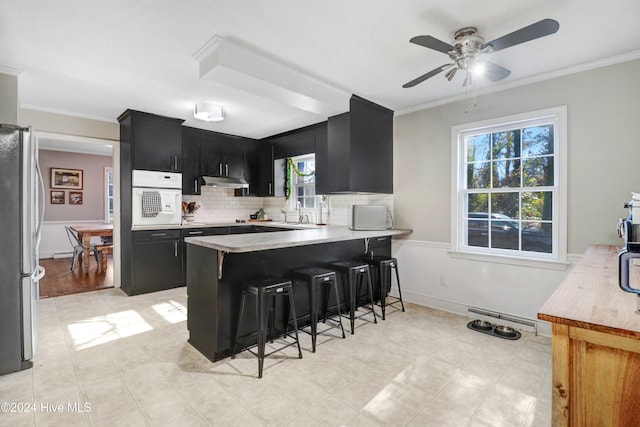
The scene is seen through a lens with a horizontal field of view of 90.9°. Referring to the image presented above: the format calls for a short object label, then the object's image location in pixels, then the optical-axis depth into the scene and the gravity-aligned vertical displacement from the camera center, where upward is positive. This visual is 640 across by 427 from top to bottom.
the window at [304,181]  5.38 +0.55
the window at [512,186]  3.03 +0.26
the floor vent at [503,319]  3.10 -1.12
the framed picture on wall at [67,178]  7.15 +0.80
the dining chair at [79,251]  5.81 -0.71
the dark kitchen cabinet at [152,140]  4.23 +1.02
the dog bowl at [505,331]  2.99 -1.16
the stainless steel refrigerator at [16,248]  2.24 -0.25
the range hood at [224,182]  5.22 +0.52
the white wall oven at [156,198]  4.27 +0.20
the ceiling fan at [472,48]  1.82 +1.07
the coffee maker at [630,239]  1.08 -0.15
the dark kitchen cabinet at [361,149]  3.85 +0.80
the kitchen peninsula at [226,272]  2.48 -0.51
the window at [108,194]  7.80 +0.46
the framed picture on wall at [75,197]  7.40 +0.36
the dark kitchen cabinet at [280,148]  4.90 +1.09
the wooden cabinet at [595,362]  0.99 -0.50
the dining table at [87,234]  5.51 -0.37
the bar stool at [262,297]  2.31 -0.67
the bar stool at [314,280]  2.68 -0.62
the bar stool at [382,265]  3.51 -0.62
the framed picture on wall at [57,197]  7.16 +0.36
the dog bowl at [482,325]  3.16 -1.16
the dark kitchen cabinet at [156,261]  4.24 -0.68
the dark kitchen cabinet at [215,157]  5.04 +0.95
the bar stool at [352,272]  3.07 -0.62
